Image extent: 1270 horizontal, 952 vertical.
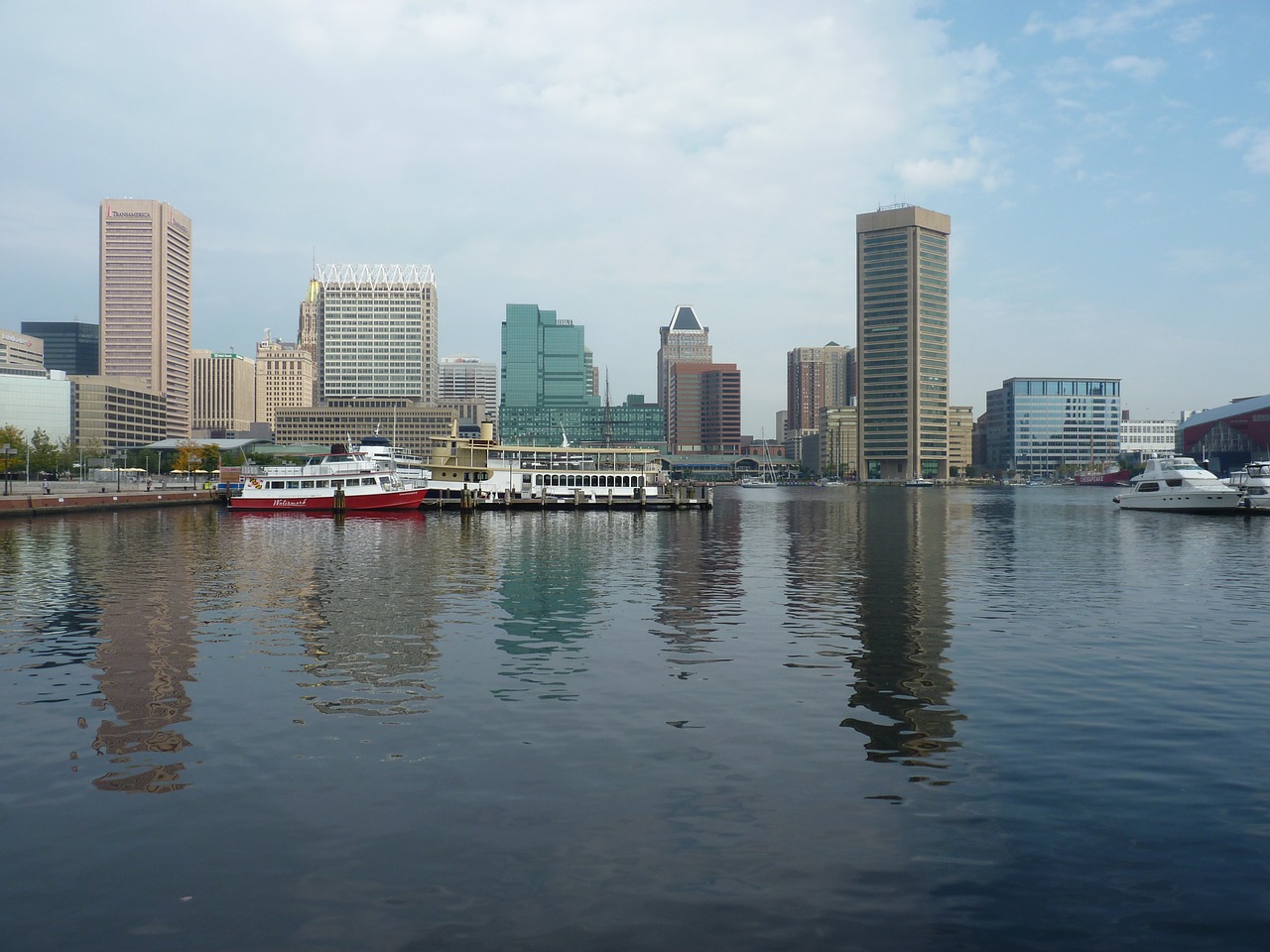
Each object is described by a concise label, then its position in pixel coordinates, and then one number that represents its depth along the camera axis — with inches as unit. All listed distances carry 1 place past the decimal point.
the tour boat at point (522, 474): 4805.6
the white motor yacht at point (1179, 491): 4269.2
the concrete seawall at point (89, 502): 3747.0
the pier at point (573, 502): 4680.1
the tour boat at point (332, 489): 4217.5
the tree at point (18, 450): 5634.8
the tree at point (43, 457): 6673.2
